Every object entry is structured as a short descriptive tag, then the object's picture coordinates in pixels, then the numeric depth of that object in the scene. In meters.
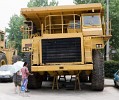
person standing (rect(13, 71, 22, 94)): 17.16
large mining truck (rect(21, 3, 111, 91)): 16.81
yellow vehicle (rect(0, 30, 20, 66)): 32.01
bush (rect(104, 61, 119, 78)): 30.91
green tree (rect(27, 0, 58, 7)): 71.12
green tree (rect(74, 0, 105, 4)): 42.91
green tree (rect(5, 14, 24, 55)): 68.55
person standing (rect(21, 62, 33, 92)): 17.04
